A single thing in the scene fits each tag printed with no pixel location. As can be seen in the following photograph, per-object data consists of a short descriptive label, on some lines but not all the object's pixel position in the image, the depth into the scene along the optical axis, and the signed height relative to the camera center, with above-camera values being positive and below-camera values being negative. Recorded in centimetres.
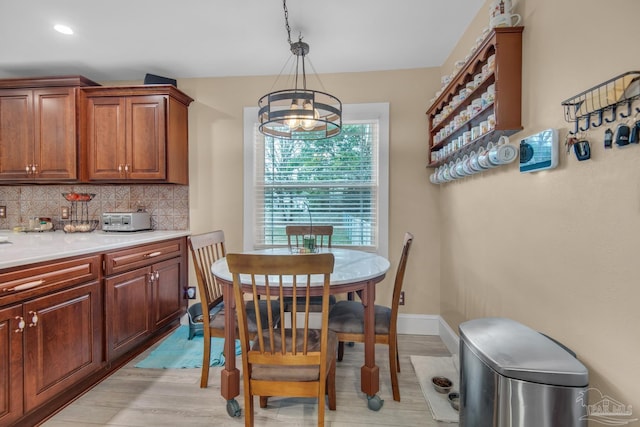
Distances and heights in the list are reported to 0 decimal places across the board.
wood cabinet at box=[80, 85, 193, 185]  274 +64
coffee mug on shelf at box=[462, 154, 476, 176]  193 +25
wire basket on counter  297 -7
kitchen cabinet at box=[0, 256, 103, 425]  149 -69
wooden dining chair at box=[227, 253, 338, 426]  130 -69
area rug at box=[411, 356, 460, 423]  173 -115
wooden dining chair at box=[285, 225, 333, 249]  272 -22
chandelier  173 +56
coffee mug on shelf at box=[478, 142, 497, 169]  169 +27
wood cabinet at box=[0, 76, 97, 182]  268 +67
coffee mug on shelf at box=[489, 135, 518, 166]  154 +26
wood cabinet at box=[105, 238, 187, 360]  213 -68
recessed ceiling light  220 +127
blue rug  229 -116
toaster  280 -14
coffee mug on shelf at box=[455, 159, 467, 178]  204 +25
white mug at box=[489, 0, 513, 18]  157 +102
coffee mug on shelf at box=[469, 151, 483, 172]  183 +26
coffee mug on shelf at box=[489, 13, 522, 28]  154 +93
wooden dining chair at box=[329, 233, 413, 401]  184 -72
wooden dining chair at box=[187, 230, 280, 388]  188 -62
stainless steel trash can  94 -56
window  289 +23
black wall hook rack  90 +34
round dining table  166 -67
